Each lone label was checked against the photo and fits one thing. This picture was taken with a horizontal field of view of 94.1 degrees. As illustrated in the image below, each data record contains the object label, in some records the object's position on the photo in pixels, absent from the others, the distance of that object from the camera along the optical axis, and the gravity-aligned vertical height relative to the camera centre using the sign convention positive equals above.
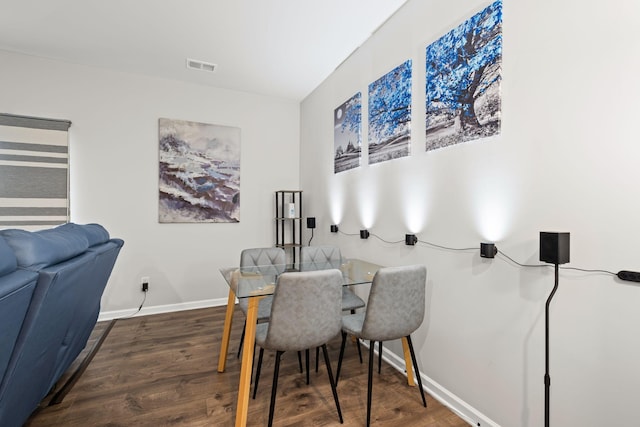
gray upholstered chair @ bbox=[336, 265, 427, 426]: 1.81 -0.58
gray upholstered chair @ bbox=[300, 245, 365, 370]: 2.70 -0.50
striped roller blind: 3.22 +0.42
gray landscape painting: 3.93 +0.54
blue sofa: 1.12 -0.43
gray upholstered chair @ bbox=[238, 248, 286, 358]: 2.54 -0.51
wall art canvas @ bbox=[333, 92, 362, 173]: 3.16 +0.88
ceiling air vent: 3.49 +1.75
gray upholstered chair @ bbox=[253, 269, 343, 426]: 1.65 -0.57
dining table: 1.74 -0.52
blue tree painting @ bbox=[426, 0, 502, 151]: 1.79 +0.88
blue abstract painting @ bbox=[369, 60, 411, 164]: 2.48 +0.88
